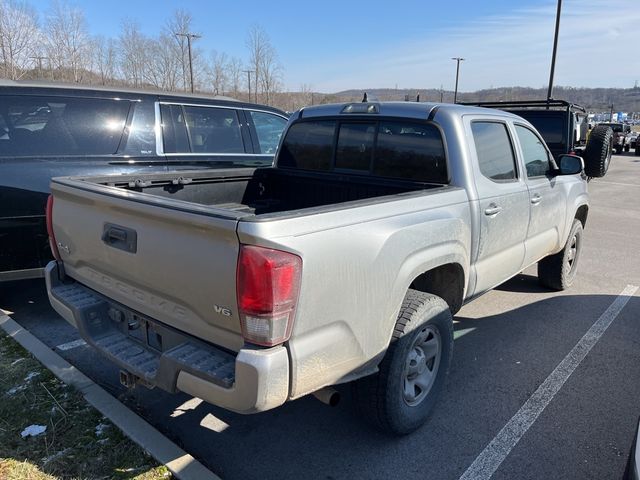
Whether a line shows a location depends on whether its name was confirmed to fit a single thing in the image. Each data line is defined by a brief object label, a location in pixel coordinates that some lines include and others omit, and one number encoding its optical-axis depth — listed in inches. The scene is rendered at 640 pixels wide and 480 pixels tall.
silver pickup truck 82.0
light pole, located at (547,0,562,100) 859.7
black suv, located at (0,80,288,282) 169.5
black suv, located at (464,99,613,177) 354.9
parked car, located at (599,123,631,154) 1158.0
